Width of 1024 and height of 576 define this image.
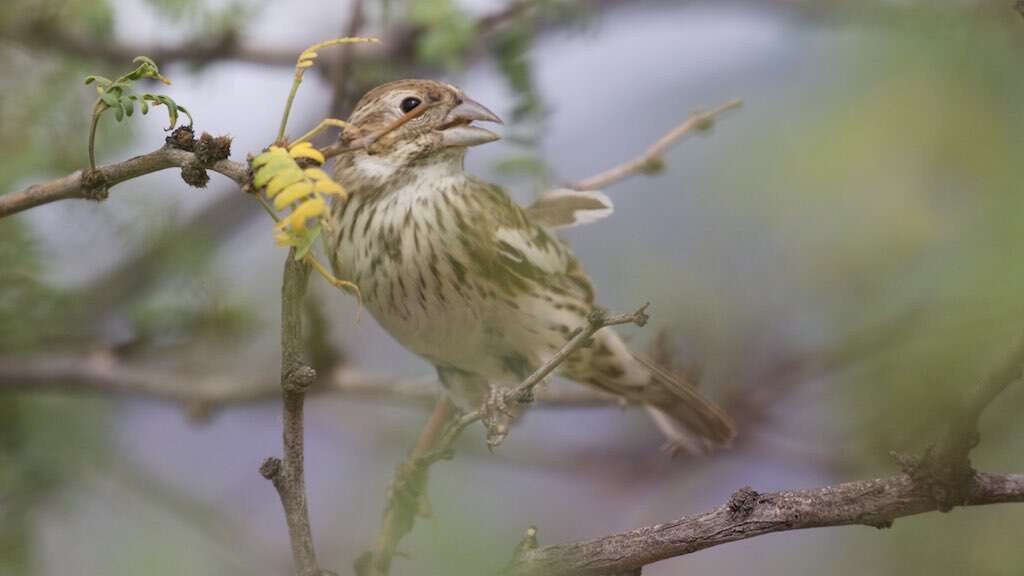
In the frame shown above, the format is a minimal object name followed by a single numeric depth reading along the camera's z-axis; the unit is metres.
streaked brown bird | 3.34
